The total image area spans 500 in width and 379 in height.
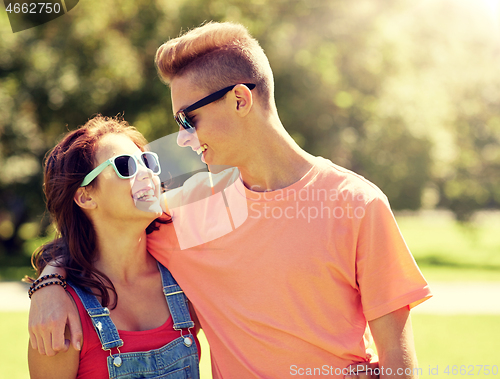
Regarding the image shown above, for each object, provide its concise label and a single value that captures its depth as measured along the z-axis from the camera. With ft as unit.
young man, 6.69
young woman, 7.52
